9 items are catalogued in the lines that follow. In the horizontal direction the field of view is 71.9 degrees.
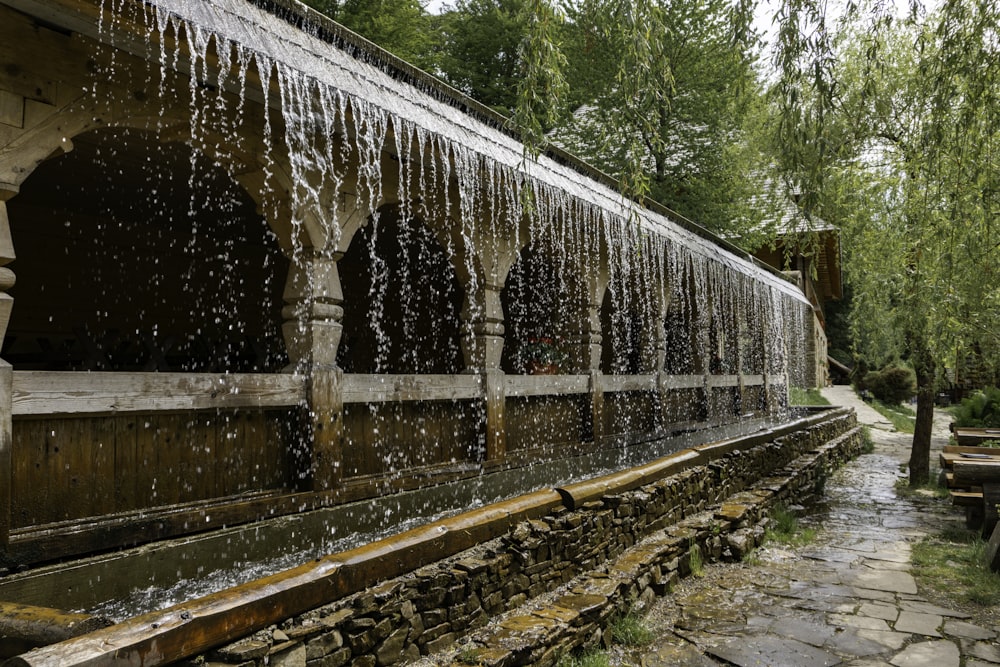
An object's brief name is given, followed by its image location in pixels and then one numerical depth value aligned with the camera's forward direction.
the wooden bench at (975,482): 6.02
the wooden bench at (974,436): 8.92
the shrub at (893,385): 24.08
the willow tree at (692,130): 18.00
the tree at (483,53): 21.16
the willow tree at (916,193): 4.44
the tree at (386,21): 16.02
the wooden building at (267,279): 3.29
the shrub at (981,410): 12.42
